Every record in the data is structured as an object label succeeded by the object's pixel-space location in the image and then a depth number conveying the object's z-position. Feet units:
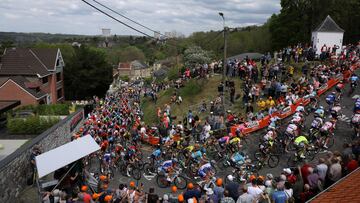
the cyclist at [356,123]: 55.01
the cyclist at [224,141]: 52.29
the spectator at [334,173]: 33.01
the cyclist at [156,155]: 50.34
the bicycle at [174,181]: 46.11
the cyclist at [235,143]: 51.10
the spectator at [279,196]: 30.12
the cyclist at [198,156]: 47.42
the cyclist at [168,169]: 46.55
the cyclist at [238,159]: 46.18
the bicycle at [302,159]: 48.96
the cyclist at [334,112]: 56.65
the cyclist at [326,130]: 51.13
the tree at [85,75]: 182.09
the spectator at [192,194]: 33.86
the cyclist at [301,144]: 48.01
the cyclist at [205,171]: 41.50
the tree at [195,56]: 120.06
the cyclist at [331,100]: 66.33
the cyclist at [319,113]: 55.31
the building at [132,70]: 465.06
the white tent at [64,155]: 40.47
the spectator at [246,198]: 30.48
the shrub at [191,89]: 108.37
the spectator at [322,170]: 33.47
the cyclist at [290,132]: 51.45
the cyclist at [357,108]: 56.75
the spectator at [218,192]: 33.27
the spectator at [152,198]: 34.23
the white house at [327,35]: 126.82
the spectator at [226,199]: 31.19
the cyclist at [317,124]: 52.26
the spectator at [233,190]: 33.65
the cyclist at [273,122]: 53.98
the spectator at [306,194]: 31.76
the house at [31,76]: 139.13
